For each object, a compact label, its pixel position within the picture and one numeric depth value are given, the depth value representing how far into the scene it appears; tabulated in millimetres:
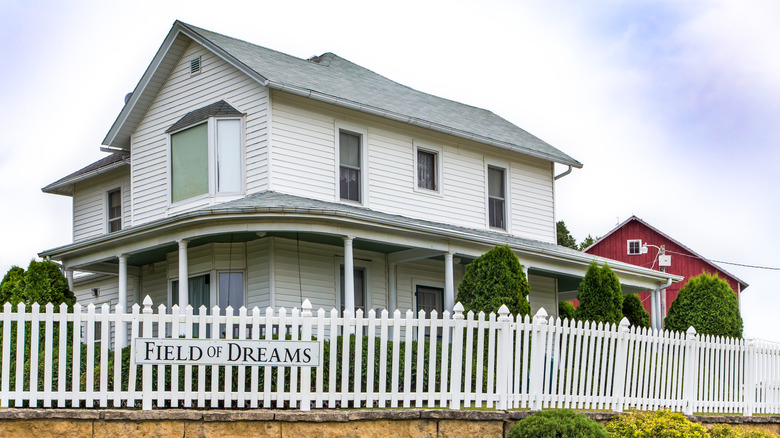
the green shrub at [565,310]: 23875
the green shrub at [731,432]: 12961
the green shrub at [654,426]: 11844
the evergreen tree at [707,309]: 21766
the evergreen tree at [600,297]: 18625
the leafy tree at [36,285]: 15953
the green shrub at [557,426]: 10812
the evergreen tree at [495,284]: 16438
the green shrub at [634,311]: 22672
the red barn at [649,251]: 43062
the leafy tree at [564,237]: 51550
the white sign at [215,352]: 10492
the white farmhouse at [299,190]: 16766
